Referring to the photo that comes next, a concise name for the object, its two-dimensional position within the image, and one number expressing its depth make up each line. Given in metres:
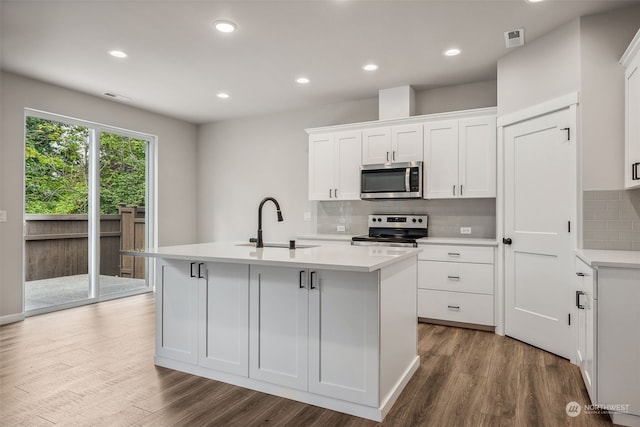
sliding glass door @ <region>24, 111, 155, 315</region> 4.35
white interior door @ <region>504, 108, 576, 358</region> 3.01
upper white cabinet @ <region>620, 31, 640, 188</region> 2.47
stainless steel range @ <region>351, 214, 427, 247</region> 4.31
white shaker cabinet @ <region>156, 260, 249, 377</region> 2.48
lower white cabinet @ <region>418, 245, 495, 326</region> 3.72
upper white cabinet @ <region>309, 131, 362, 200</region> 4.70
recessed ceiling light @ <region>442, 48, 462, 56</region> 3.53
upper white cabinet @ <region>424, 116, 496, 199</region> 3.91
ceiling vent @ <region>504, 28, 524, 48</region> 3.17
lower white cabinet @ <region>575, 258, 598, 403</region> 2.14
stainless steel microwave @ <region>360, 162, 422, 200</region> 4.25
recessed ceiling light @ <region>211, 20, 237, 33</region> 2.98
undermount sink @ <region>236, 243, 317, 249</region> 3.02
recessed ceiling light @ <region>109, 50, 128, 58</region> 3.47
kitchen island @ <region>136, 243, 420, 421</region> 2.11
